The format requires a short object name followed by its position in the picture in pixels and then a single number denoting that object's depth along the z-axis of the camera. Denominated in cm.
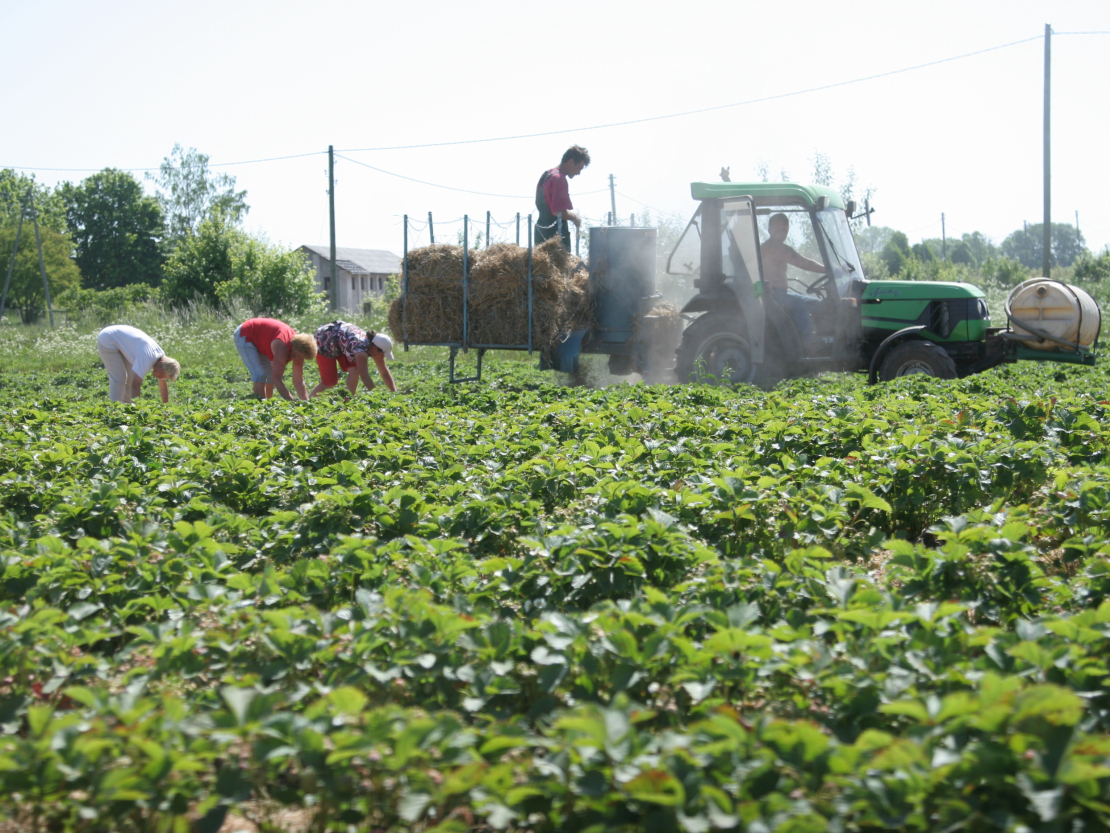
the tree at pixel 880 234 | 11744
